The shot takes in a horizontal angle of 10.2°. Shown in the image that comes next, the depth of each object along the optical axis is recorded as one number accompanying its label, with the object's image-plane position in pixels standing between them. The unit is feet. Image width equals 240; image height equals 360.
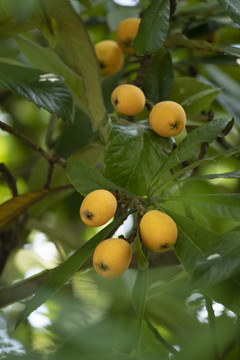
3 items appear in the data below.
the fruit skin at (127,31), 5.08
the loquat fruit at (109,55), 5.26
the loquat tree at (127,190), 4.16
